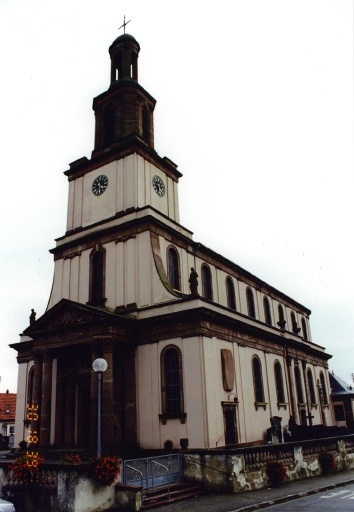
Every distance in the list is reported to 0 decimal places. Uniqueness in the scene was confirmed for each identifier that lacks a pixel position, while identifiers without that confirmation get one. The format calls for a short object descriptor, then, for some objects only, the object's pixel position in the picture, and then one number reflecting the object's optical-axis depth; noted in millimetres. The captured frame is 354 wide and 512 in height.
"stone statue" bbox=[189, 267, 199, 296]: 23281
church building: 22359
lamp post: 13922
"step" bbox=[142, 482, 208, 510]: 13678
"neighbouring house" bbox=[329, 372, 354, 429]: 45219
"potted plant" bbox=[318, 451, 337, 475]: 19562
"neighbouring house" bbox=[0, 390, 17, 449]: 46969
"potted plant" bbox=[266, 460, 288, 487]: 16406
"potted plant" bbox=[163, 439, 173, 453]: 21266
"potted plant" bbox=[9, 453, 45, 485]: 13086
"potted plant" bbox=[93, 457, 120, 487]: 12773
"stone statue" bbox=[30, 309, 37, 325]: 28105
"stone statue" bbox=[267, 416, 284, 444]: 26266
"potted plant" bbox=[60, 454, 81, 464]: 13031
